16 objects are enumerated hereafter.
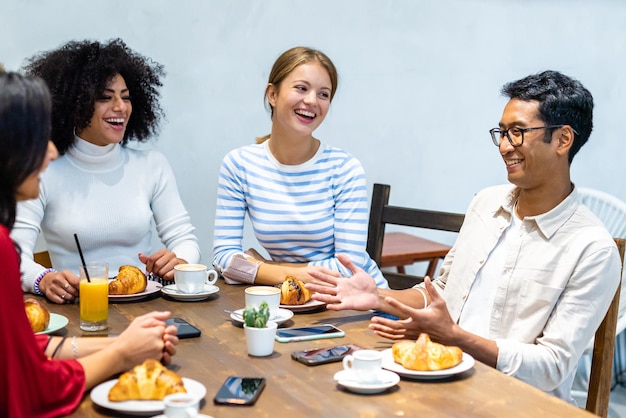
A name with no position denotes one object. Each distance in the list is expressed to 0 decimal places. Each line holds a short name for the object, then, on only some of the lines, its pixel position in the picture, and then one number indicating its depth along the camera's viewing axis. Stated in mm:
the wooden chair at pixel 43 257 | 2383
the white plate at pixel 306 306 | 1801
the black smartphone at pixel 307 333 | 1577
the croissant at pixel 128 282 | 1884
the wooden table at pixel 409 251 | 3373
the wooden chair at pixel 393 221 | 2234
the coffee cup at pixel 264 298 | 1679
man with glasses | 1622
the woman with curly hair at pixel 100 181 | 2207
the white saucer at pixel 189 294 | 1884
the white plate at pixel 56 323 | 1565
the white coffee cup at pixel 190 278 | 1908
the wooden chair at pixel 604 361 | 1770
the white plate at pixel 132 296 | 1877
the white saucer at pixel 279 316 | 1679
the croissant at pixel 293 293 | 1816
